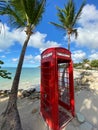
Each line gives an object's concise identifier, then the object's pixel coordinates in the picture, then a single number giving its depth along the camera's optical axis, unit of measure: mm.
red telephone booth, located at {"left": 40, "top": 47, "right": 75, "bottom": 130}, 2023
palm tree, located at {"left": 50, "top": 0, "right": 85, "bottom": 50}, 5621
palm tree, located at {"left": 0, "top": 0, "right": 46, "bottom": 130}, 2008
